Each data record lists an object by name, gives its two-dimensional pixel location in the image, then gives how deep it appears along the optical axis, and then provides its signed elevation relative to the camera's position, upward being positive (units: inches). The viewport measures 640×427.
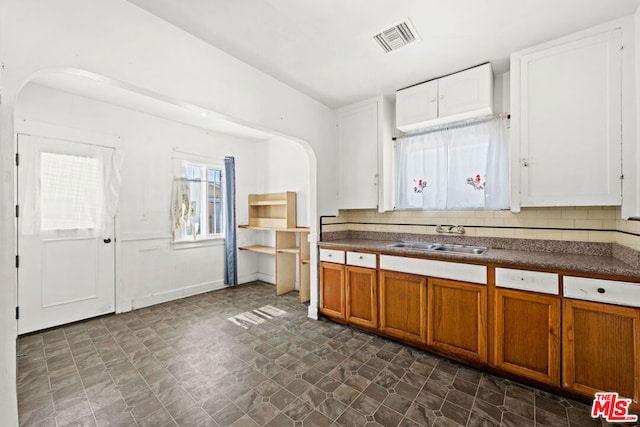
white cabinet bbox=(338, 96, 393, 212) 121.6 +27.7
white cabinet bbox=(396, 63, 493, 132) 94.4 +43.7
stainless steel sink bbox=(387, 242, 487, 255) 101.5 -13.7
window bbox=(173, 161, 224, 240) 157.2 +7.1
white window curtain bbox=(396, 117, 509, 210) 100.8 +18.9
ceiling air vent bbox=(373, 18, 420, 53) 76.0 +53.7
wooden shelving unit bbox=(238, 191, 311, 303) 153.5 -15.7
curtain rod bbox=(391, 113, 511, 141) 100.4 +36.3
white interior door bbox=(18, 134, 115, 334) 111.1 -8.7
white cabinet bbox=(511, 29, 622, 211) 74.5 +27.5
